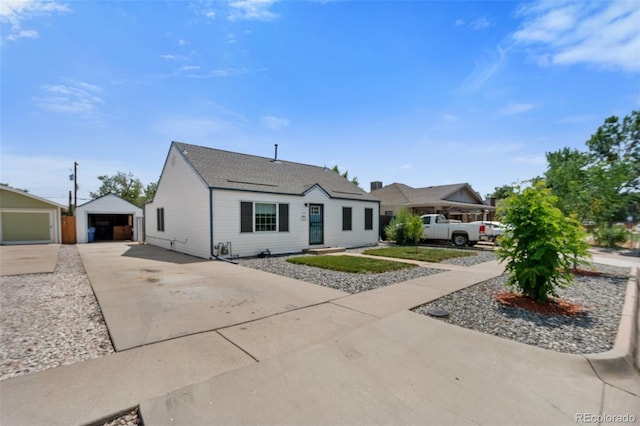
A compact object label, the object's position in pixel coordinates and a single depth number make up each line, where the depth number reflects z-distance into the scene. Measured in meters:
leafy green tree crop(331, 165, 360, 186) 36.16
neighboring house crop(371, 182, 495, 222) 21.55
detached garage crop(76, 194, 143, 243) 20.08
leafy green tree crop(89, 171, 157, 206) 39.12
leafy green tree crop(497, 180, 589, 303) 5.21
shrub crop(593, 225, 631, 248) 18.83
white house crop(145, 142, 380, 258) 11.50
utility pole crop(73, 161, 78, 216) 25.41
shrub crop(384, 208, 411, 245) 16.89
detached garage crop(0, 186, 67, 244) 17.91
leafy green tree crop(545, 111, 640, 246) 10.62
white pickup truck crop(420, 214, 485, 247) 15.91
